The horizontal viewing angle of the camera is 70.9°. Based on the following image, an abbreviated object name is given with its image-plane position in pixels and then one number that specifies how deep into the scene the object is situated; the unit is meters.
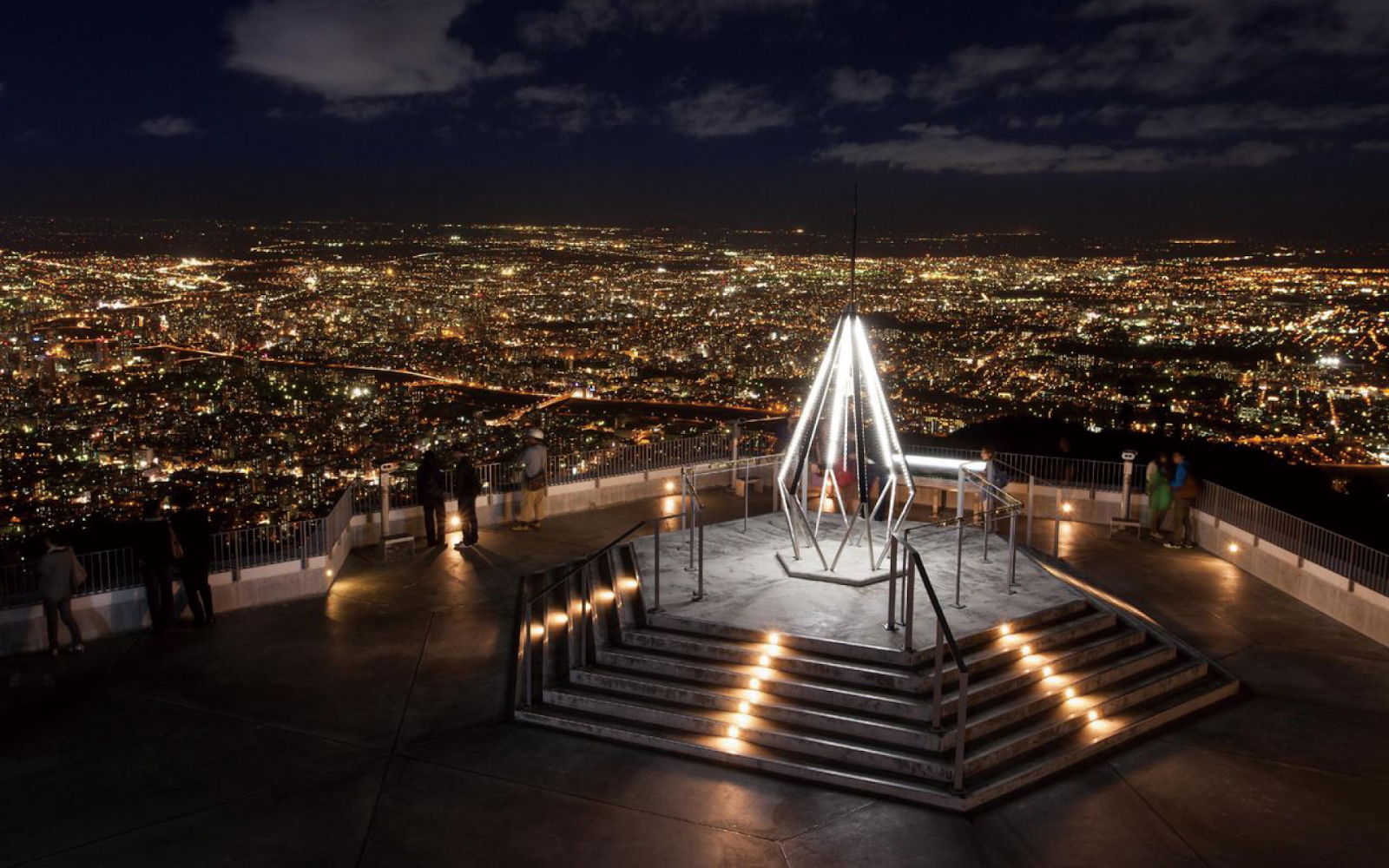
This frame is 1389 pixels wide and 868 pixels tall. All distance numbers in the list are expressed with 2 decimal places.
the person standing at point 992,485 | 12.23
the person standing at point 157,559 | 10.27
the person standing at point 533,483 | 14.88
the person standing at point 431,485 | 13.92
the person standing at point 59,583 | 9.80
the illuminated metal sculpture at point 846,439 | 12.03
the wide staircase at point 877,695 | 7.86
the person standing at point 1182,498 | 14.16
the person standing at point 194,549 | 10.61
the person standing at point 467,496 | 14.08
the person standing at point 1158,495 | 14.55
